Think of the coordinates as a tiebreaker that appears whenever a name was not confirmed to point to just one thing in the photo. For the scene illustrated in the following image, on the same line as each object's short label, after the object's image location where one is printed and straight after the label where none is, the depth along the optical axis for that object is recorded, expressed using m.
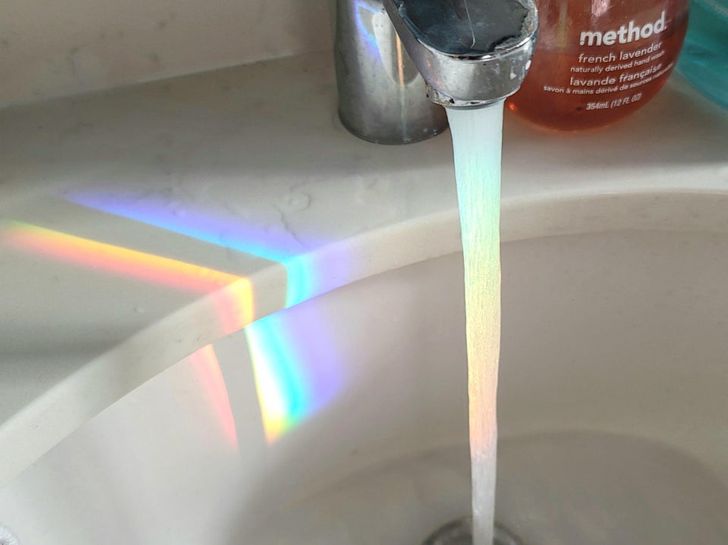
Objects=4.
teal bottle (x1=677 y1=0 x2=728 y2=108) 0.44
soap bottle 0.39
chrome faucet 0.28
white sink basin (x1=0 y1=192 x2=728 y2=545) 0.41
